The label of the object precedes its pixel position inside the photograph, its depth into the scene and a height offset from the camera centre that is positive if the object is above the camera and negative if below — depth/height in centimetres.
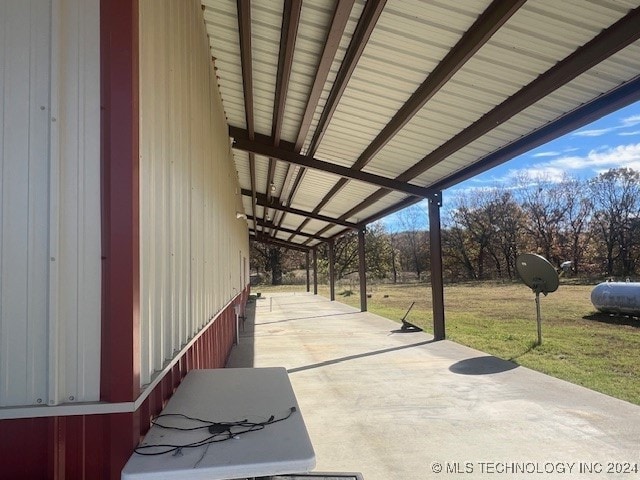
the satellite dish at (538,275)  923 -30
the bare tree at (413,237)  5053 +305
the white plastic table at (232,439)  159 -70
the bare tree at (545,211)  3975 +446
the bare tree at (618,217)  3391 +332
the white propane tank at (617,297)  1225 -109
